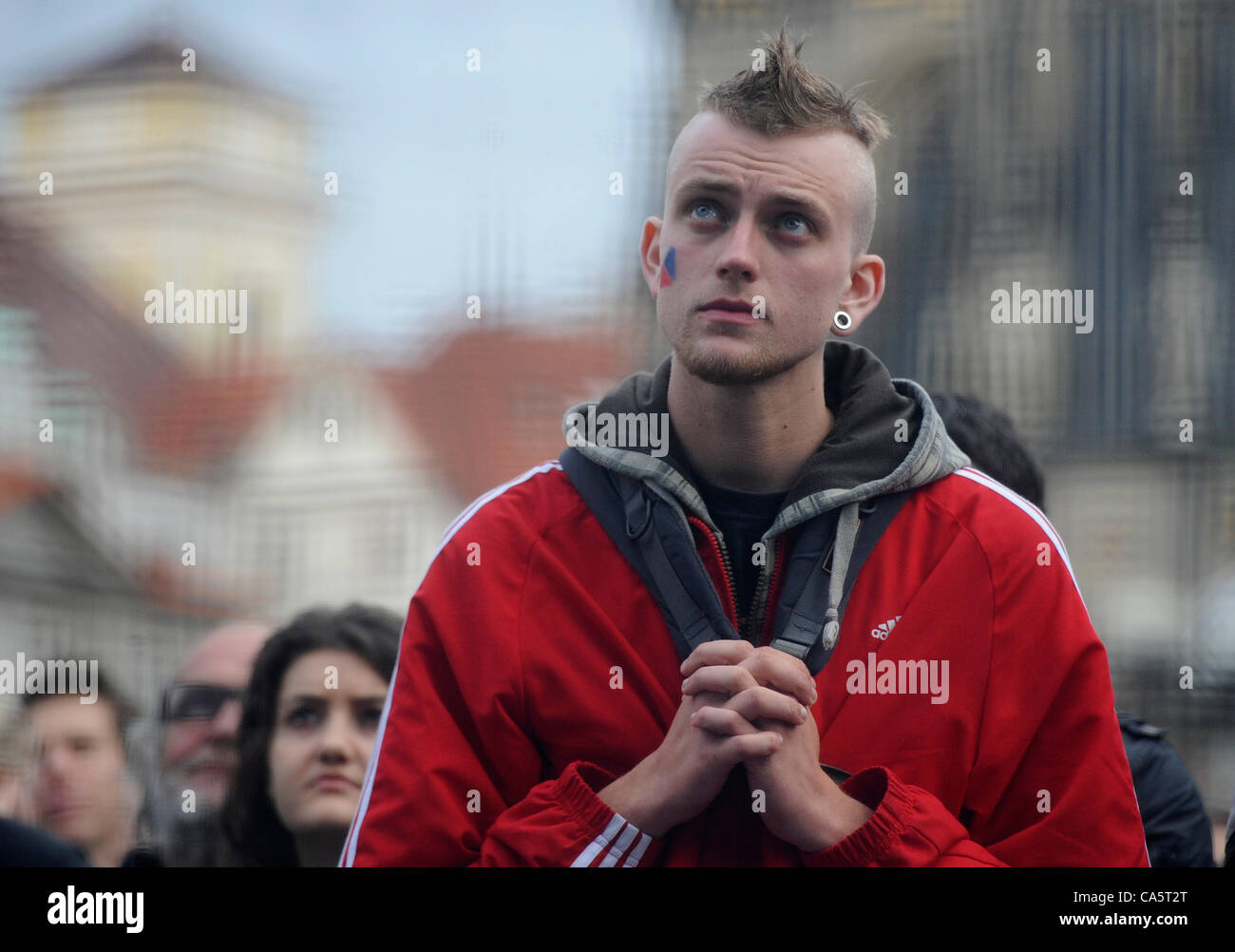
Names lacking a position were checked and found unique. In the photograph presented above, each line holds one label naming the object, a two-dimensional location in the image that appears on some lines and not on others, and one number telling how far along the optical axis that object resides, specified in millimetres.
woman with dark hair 2430
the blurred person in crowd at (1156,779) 2238
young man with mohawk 1851
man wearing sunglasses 2408
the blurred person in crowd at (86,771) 2389
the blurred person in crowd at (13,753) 2357
